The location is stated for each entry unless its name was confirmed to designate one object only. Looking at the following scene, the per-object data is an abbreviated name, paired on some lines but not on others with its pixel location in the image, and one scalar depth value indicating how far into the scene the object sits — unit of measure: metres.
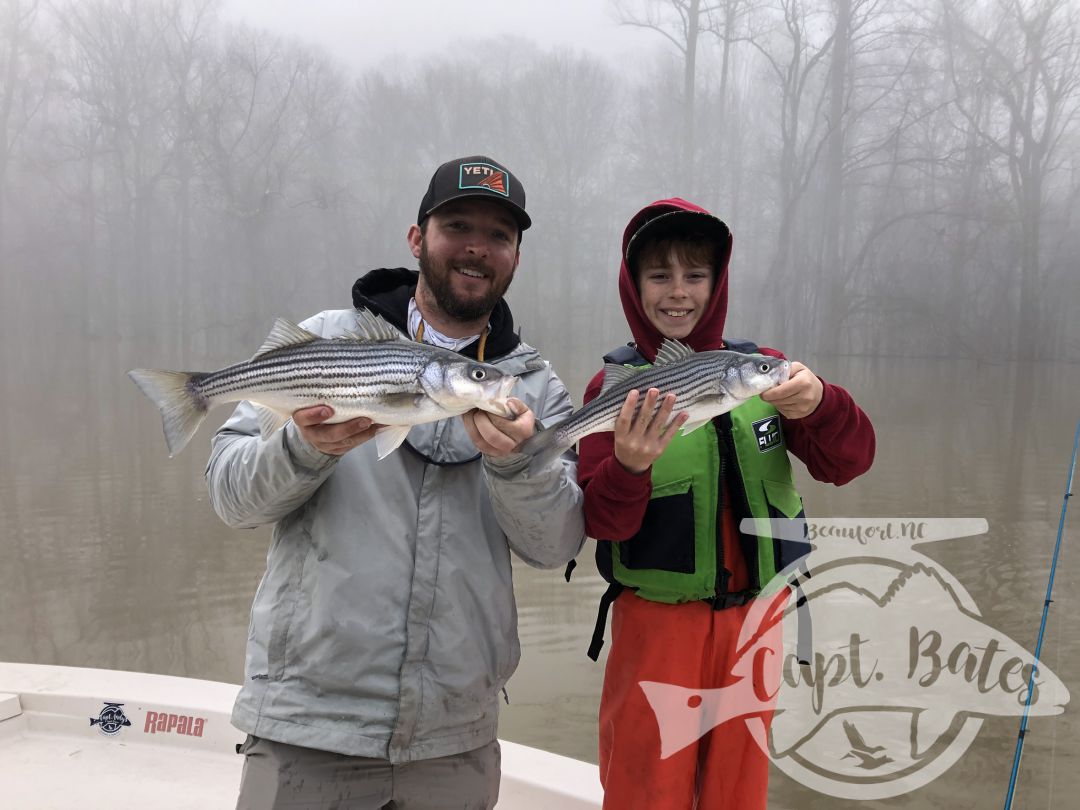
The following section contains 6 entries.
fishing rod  2.27
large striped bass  1.60
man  1.57
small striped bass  1.73
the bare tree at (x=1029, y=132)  18.73
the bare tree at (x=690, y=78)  24.89
